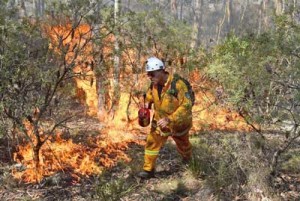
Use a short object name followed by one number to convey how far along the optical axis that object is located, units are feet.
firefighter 17.89
